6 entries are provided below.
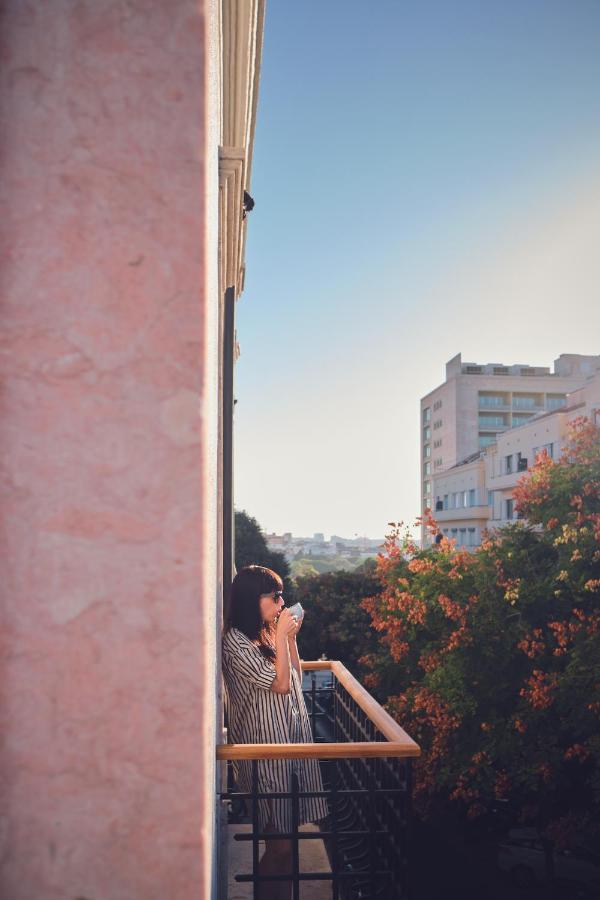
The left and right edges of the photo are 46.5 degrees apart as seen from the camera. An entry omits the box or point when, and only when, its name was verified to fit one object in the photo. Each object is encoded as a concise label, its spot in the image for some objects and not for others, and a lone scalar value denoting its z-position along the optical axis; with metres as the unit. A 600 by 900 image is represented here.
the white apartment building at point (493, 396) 69.62
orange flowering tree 9.04
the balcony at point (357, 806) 2.52
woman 2.88
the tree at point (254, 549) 31.70
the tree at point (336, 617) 19.45
